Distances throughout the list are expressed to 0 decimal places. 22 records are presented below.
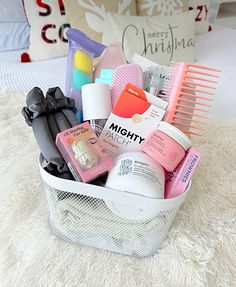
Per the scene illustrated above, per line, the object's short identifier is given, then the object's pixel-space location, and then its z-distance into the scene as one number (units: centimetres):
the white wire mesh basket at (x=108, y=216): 41
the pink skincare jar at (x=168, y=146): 43
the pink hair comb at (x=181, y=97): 49
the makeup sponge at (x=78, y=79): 55
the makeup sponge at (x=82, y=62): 55
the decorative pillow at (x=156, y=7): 124
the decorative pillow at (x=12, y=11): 121
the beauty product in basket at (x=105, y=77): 53
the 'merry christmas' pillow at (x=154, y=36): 106
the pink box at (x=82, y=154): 42
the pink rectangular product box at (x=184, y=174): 43
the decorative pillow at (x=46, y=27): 111
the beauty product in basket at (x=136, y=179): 40
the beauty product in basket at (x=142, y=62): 59
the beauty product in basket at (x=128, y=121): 48
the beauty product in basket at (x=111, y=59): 60
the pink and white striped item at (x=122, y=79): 52
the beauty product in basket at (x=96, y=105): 49
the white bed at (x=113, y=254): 44
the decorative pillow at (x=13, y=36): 122
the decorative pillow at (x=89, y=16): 109
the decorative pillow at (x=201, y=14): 139
